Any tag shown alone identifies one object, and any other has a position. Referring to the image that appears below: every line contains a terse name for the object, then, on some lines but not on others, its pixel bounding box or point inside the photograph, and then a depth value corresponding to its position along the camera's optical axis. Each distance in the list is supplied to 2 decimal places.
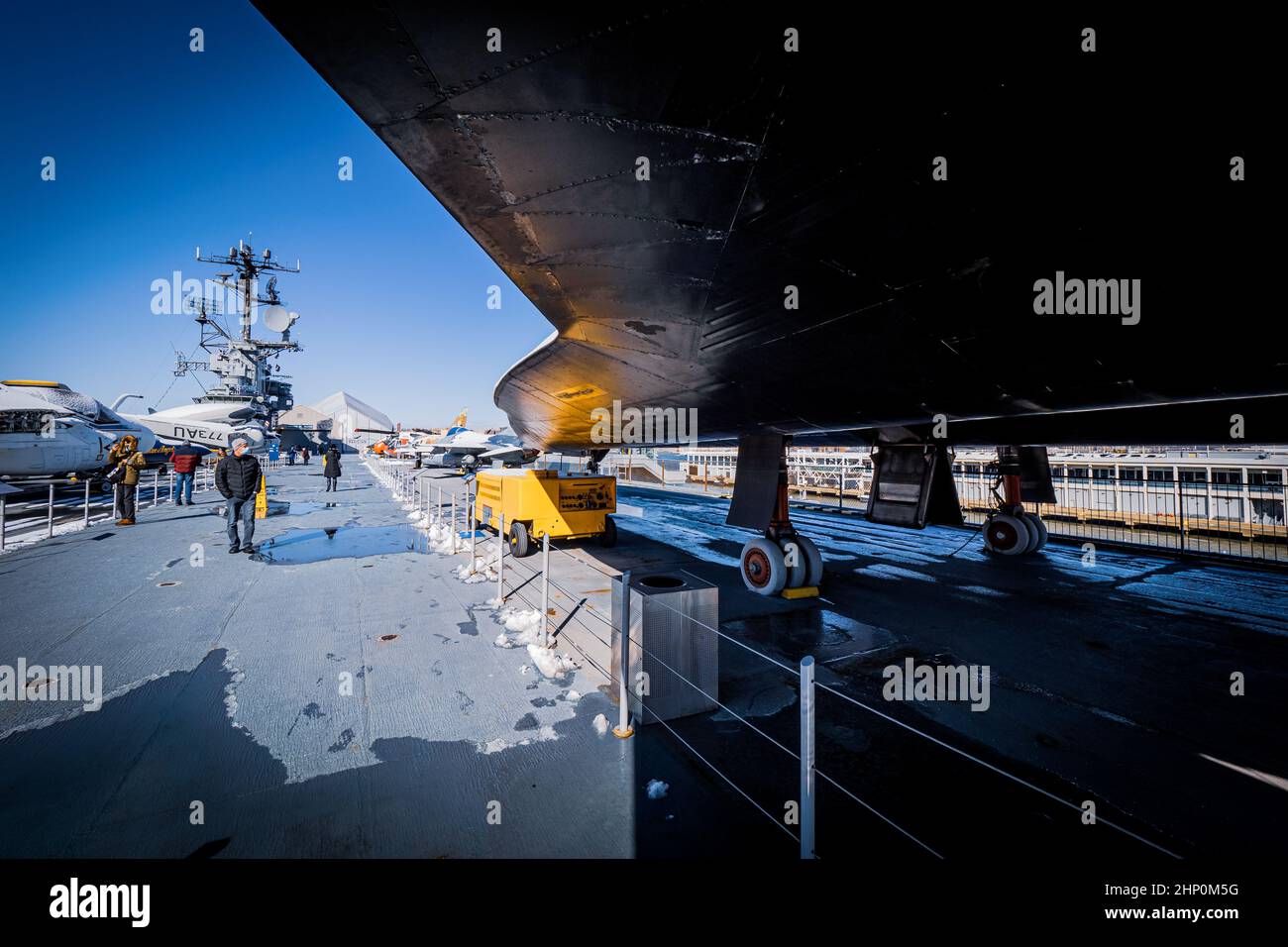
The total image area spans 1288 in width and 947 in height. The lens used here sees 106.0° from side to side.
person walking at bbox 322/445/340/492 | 19.61
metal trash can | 3.56
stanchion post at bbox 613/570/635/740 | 3.43
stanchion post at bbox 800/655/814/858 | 2.18
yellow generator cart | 8.57
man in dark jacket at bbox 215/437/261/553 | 8.69
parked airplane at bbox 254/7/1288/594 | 1.52
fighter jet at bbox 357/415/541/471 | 30.19
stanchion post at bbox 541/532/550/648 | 4.76
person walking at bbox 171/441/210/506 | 15.49
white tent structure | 90.31
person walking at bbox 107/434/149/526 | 11.52
